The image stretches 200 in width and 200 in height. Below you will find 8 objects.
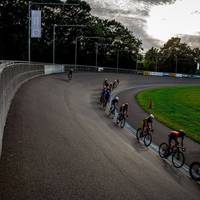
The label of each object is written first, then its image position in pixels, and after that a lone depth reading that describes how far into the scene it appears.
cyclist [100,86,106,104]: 19.74
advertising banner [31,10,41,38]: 23.09
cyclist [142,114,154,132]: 12.46
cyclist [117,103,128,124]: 15.02
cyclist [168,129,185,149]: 10.15
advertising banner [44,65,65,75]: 34.85
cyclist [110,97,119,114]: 17.25
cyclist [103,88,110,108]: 19.25
